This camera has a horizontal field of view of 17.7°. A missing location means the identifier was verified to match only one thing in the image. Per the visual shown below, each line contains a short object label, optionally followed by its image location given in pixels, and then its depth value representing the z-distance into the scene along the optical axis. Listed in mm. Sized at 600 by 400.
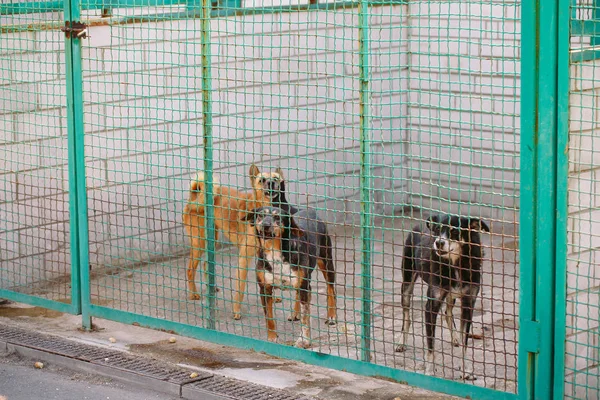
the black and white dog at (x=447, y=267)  11373
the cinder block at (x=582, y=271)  9504
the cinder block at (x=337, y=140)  20088
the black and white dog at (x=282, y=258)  12738
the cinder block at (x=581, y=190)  9436
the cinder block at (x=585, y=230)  9497
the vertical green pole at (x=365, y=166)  10916
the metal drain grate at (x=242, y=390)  10985
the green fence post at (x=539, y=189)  9299
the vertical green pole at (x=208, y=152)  12473
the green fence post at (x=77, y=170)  13270
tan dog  14538
